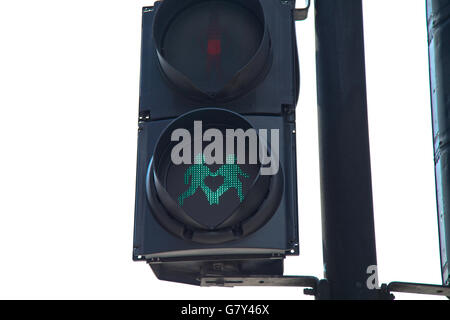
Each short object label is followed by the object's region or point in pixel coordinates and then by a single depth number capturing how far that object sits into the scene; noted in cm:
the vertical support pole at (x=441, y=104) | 593
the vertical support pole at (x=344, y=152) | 509
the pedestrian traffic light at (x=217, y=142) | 521
